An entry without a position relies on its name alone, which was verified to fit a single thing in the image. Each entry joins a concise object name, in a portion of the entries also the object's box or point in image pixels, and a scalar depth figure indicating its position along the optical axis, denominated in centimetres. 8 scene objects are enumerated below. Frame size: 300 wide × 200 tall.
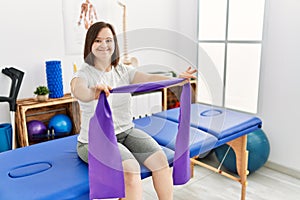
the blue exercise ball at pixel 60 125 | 239
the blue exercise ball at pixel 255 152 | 244
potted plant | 229
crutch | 211
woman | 140
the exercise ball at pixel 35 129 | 229
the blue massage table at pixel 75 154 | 124
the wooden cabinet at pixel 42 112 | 221
